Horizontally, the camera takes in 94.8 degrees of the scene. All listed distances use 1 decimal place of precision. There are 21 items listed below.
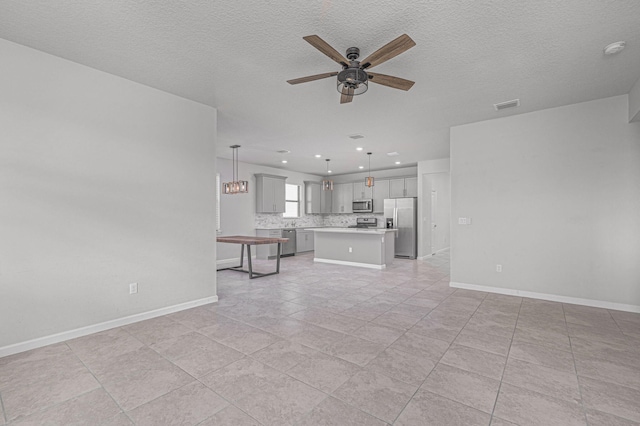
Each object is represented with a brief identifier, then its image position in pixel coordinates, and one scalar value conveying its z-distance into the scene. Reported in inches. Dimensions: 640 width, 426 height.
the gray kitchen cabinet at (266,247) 332.2
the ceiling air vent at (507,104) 152.9
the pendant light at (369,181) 269.2
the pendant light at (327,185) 288.6
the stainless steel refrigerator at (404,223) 326.0
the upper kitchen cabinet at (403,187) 339.3
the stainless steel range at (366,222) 367.6
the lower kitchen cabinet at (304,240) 363.6
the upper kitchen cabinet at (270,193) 334.3
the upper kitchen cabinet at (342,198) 395.2
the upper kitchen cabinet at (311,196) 400.5
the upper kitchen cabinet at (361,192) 376.5
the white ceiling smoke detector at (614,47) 101.0
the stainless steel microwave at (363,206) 371.9
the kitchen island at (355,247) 262.8
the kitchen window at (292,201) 388.2
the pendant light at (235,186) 233.0
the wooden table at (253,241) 217.2
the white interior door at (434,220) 357.4
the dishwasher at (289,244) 345.6
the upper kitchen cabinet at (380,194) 362.9
